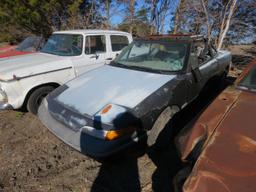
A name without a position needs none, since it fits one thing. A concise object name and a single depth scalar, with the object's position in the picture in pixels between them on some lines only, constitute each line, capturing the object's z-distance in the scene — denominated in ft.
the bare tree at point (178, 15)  30.36
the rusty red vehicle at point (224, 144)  4.35
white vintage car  12.71
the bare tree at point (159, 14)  36.01
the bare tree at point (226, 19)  21.63
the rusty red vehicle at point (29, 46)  21.24
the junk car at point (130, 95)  7.94
